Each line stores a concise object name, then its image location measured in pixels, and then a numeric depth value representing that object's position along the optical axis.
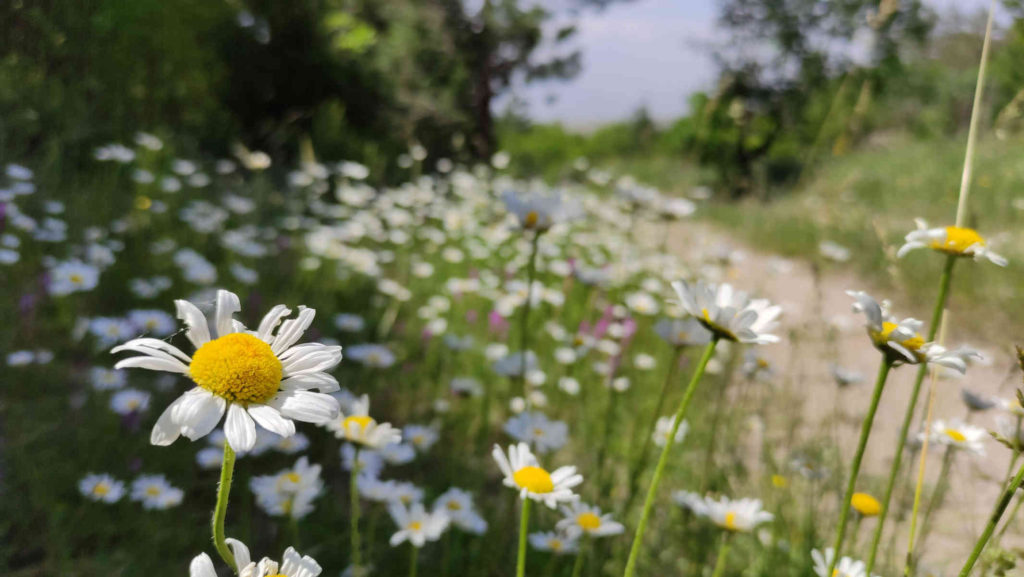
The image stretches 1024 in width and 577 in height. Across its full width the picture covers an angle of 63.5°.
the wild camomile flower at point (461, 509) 0.33
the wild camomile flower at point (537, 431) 0.34
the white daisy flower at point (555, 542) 0.31
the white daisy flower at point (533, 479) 0.22
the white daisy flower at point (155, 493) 0.37
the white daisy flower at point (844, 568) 0.22
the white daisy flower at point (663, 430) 0.43
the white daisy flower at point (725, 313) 0.20
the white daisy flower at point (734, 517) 0.28
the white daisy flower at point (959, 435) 0.30
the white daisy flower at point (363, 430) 0.27
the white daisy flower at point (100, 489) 0.36
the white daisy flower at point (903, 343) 0.19
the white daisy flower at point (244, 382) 0.17
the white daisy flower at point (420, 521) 0.29
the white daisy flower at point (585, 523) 0.26
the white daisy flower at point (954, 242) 0.23
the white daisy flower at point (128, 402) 0.44
